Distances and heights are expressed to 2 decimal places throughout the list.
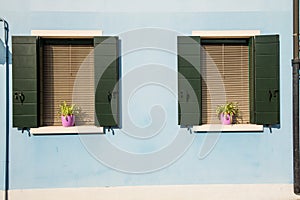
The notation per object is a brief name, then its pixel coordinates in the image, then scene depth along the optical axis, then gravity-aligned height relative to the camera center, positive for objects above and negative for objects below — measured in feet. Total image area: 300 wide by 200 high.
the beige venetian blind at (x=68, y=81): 18.54 +0.85
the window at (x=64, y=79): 17.70 +0.95
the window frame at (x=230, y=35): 18.43 +3.03
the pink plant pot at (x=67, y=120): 18.15 -1.03
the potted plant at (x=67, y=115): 18.15 -0.79
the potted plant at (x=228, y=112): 18.65 -0.67
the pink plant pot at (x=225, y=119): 18.62 -1.01
